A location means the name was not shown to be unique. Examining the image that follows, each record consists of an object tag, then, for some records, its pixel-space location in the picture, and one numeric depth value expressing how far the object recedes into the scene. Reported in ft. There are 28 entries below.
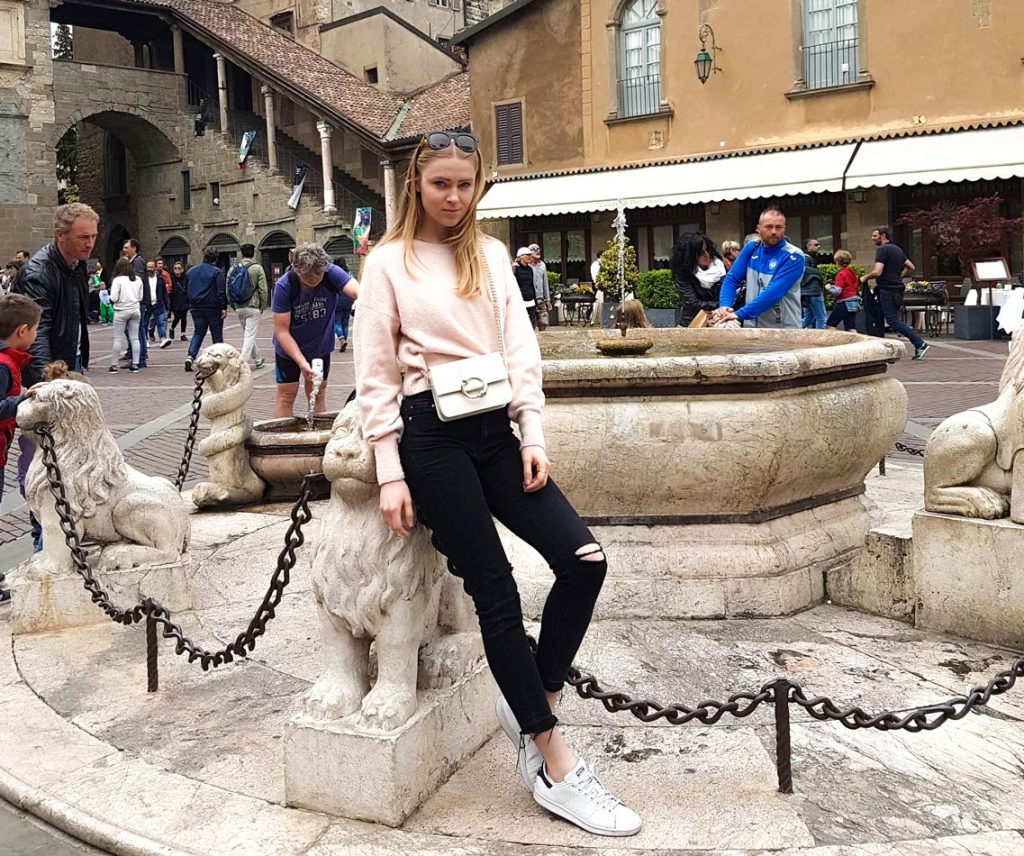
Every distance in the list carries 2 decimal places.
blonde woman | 9.52
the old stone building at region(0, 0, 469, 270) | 114.21
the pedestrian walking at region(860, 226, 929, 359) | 52.60
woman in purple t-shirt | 24.88
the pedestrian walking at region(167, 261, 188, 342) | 76.48
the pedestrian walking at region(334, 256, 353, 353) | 62.34
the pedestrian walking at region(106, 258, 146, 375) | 55.83
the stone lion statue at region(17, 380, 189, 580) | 15.60
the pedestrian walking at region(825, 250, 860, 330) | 54.13
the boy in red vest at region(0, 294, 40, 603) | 16.38
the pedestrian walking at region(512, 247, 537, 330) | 59.08
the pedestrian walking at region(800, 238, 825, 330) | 46.55
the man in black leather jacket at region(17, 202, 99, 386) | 17.93
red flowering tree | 67.10
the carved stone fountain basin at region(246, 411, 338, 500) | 23.75
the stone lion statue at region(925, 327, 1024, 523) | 13.69
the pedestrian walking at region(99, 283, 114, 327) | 97.44
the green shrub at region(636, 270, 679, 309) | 70.79
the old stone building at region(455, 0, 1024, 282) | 72.18
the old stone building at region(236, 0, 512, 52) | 136.46
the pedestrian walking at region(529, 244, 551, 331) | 62.78
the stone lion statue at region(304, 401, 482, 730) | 10.14
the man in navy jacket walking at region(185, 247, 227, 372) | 52.75
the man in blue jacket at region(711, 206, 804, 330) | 23.43
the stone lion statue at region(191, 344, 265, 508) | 23.43
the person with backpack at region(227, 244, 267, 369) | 51.06
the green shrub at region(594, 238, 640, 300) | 72.69
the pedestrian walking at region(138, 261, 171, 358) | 64.62
